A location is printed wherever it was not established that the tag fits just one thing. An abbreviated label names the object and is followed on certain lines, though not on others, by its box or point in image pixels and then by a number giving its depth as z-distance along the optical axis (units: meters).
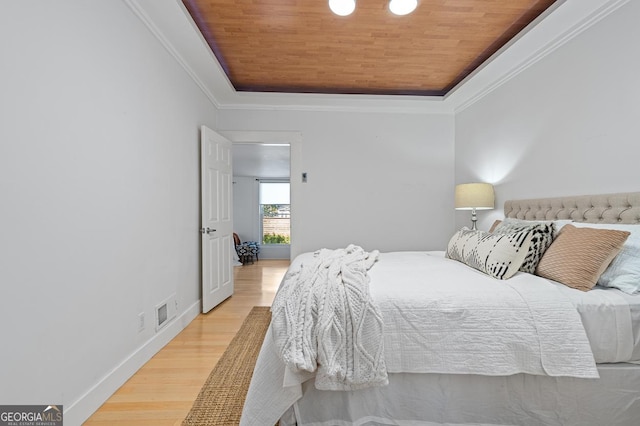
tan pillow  1.49
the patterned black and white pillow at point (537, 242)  1.73
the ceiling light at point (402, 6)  1.99
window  7.79
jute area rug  1.52
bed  1.30
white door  3.07
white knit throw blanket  1.23
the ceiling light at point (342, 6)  1.98
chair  6.70
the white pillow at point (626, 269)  1.44
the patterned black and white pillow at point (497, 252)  1.67
